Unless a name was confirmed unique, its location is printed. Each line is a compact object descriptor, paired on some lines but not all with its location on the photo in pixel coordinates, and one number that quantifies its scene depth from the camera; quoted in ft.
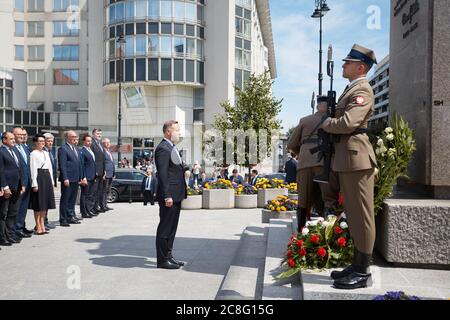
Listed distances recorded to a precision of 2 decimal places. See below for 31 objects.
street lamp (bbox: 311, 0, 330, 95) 63.00
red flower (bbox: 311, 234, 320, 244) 15.23
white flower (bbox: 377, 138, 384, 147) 15.38
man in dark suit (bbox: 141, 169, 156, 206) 53.93
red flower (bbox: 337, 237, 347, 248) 14.85
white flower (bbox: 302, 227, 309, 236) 15.71
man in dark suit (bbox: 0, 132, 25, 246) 25.35
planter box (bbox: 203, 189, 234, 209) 46.60
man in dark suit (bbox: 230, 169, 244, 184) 57.84
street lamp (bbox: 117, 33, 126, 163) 106.42
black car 62.28
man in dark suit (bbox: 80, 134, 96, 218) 37.32
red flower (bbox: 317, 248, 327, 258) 14.64
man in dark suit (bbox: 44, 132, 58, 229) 34.91
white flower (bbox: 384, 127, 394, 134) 15.38
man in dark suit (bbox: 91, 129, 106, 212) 39.29
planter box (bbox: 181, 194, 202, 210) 45.93
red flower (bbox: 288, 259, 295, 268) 14.99
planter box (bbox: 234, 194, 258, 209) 47.75
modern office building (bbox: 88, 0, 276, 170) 126.52
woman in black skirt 28.86
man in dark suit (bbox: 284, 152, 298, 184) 43.70
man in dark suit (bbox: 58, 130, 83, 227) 33.19
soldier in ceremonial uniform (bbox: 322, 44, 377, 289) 12.69
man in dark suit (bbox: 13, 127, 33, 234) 27.91
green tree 89.76
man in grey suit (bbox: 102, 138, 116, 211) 41.52
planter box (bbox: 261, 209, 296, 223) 34.73
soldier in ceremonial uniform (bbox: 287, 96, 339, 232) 18.31
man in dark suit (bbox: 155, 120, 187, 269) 19.85
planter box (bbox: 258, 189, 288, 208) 48.01
